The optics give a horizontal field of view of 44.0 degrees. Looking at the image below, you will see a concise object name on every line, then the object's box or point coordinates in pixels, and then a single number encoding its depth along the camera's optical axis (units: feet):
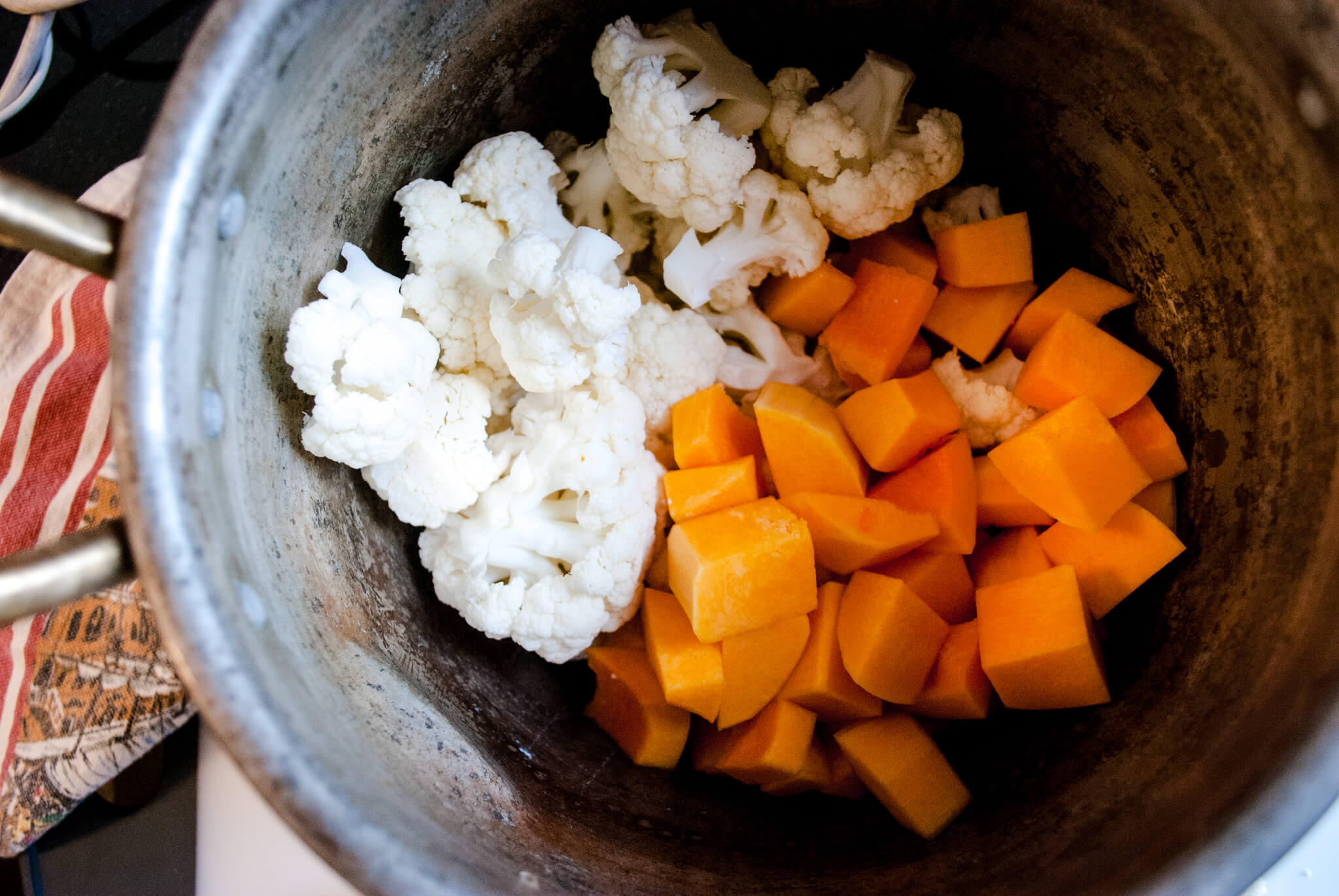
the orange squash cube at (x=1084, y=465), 1.16
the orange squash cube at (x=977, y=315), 1.24
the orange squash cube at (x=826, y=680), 1.18
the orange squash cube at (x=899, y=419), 1.20
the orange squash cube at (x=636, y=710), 1.20
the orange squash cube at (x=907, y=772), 1.15
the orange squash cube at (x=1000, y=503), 1.21
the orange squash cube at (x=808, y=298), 1.23
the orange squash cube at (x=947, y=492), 1.20
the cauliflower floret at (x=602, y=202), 1.23
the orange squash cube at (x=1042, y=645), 1.13
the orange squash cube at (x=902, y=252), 1.24
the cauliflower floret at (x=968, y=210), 1.25
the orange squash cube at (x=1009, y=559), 1.20
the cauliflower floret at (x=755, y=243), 1.21
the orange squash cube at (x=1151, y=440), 1.17
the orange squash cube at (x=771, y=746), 1.18
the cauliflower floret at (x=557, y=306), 1.11
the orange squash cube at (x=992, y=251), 1.22
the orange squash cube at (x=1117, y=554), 1.15
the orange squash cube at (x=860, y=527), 1.19
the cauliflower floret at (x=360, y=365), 1.06
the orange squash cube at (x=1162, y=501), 1.18
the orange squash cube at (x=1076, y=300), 1.20
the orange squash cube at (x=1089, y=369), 1.19
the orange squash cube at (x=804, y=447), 1.20
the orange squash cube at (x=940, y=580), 1.21
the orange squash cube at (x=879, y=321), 1.22
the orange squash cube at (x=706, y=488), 1.20
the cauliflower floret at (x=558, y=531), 1.18
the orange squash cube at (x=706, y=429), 1.21
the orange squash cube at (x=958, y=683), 1.18
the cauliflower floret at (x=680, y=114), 1.15
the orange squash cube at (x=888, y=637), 1.17
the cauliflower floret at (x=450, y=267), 1.15
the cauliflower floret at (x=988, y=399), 1.23
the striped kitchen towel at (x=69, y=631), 1.22
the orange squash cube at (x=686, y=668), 1.17
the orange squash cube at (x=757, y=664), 1.18
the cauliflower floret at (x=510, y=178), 1.17
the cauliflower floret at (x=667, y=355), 1.21
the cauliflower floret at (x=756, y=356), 1.26
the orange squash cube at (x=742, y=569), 1.15
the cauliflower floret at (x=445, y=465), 1.15
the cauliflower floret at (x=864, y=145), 1.19
